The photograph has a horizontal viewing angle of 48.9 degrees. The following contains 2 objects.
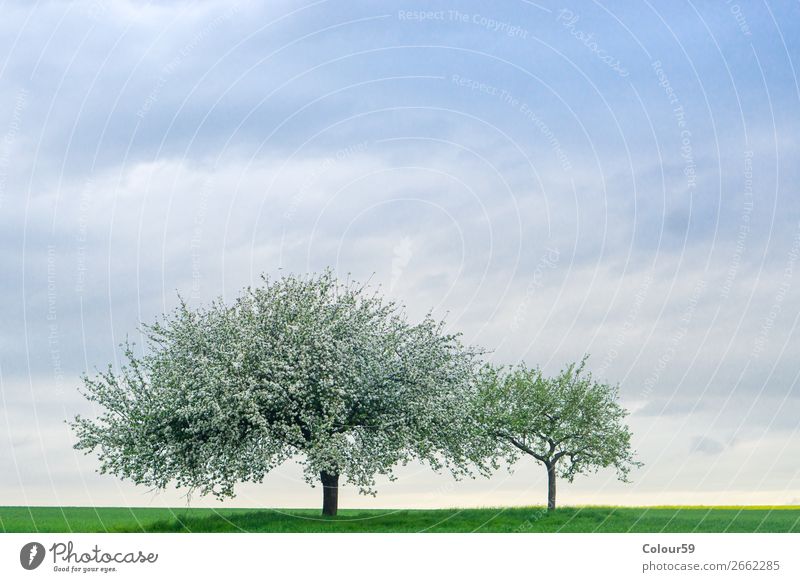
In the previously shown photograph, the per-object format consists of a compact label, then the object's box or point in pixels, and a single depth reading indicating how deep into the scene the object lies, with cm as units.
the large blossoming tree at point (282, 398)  3862
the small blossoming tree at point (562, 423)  5128
